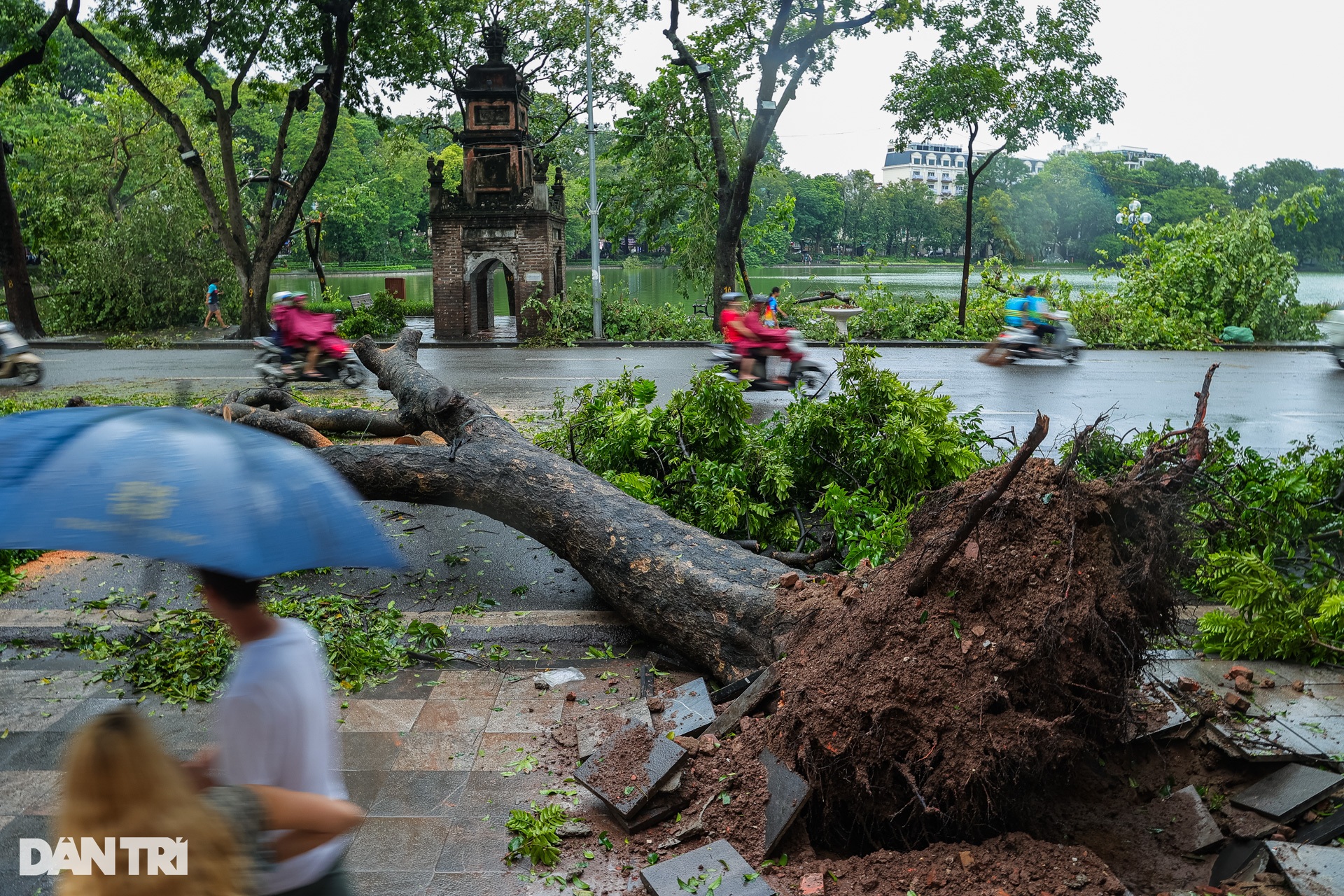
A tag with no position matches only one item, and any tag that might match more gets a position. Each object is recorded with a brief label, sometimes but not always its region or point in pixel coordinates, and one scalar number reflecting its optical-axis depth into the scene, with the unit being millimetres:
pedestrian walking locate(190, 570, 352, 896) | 2359
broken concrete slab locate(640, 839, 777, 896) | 3615
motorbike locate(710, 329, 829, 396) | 15359
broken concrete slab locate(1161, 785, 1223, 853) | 4055
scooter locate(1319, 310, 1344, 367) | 19594
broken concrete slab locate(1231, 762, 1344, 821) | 4059
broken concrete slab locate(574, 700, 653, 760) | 4852
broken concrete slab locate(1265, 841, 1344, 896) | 3445
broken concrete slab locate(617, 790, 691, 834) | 4184
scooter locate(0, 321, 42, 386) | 18609
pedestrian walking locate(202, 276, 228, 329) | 31734
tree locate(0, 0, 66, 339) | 23641
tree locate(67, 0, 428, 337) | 24562
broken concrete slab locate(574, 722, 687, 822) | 4172
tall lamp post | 26125
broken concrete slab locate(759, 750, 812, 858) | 3936
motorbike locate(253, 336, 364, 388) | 16812
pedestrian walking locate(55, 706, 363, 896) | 1814
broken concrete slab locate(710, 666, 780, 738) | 4715
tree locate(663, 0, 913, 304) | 23469
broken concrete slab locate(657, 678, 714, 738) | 4836
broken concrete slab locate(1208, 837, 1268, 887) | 3691
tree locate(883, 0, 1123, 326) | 24781
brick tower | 29109
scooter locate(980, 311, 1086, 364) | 19297
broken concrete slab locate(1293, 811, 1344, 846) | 3773
